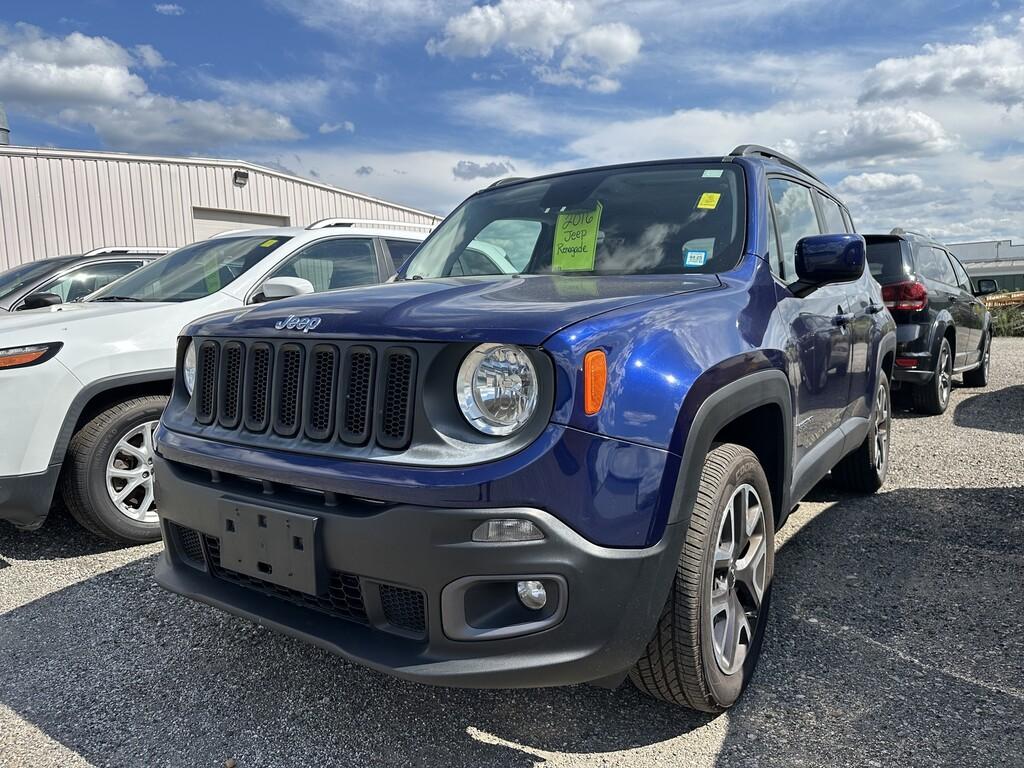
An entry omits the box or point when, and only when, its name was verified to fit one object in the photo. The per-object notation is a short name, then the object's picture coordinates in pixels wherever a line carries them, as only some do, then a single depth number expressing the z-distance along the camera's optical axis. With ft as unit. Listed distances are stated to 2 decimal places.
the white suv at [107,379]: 12.06
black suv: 24.06
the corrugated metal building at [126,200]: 50.70
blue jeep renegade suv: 6.23
